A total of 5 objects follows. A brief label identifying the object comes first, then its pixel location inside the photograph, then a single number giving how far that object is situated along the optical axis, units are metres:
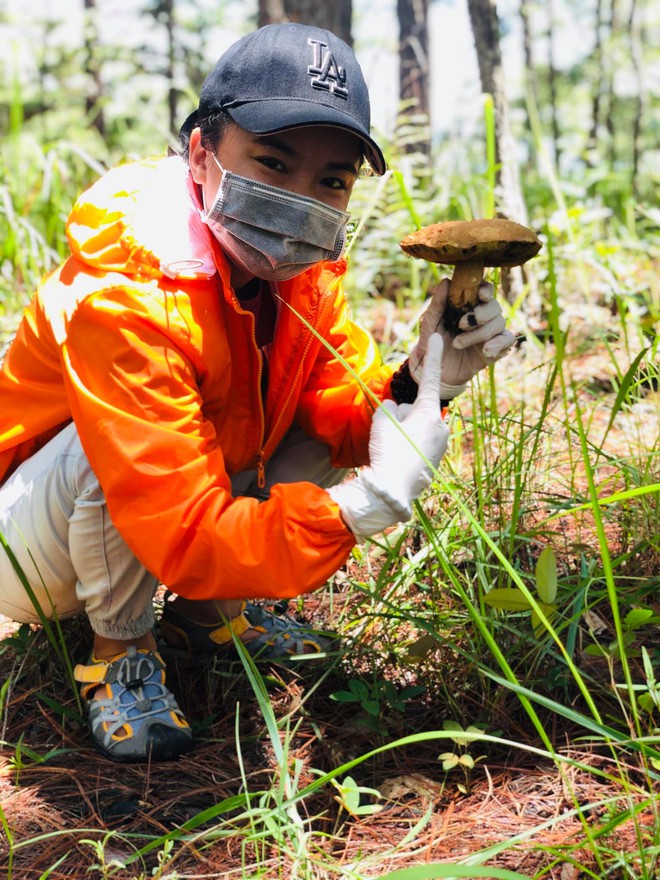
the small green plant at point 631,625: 1.24
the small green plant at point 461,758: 1.29
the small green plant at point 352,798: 1.24
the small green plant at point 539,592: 1.28
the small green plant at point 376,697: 1.45
